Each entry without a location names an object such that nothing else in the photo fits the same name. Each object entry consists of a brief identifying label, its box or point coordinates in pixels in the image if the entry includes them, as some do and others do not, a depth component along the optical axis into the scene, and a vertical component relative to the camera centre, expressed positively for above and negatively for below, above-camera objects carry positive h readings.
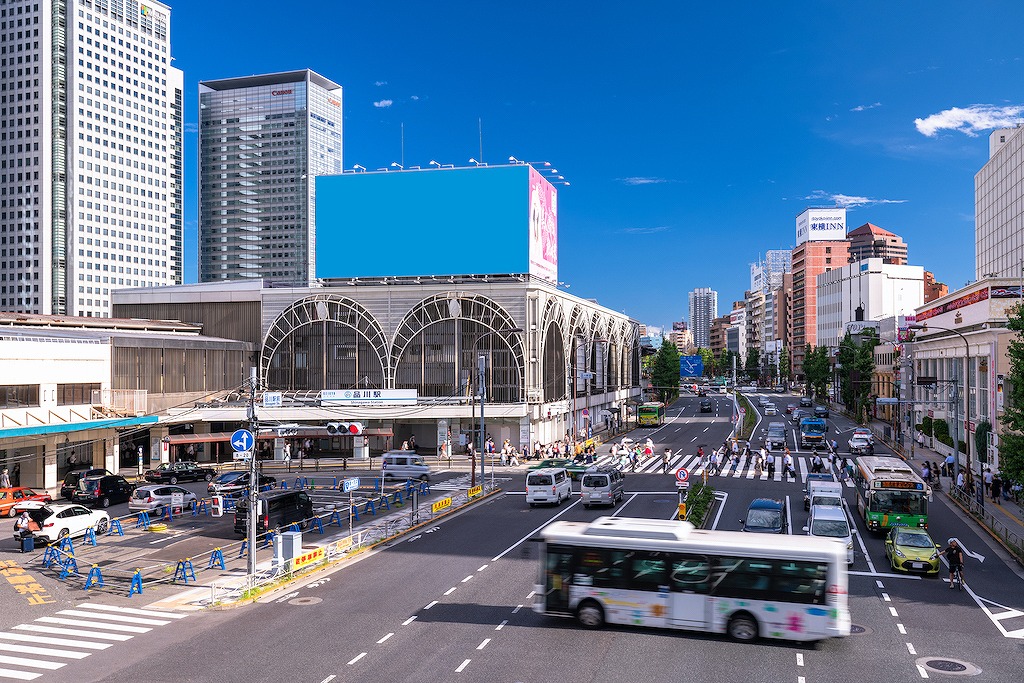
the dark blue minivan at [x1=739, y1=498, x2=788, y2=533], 32.75 -6.20
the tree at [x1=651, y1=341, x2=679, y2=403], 144.38 -1.61
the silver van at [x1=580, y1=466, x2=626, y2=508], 42.44 -6.34
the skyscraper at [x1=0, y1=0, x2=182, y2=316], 171.00 +45.89
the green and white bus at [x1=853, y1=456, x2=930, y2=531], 35.31 -5.87
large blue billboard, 81.50 +15.42
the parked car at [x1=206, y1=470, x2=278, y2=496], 44.72 -6.79
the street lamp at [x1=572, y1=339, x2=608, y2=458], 88.18 +1.52
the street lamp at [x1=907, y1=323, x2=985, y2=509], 45.63 -1.74
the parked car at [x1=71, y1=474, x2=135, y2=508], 44.84 -6.89
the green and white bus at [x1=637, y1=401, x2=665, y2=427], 100.25 -6.26
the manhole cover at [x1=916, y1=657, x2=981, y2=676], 18.75 -6.92
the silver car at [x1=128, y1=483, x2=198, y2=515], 42.53 -6.81
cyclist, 26.19 -6.22
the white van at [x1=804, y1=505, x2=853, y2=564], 30.97 -6.16
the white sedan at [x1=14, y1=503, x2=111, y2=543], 34.09 -6.56
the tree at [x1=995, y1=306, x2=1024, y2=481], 35.34 -2.50
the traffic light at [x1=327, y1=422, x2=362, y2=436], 40.03 -3.11
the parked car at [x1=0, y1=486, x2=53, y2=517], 41.28 -6.77
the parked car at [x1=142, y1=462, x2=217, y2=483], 55.31 -7.28
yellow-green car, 28.33 -6.53
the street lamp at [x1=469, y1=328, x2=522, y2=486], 51.12 -1.36
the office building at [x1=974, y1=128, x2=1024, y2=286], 121.50 +24.17
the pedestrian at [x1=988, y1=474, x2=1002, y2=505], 47.00 -7.08
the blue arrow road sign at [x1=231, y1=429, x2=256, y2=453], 28.47 -2.59
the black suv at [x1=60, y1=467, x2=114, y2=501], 47.57 -6.96
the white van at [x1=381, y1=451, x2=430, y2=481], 55.12 -6.88
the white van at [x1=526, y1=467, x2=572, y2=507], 43.50 -6.41
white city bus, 20.11 -5.40
